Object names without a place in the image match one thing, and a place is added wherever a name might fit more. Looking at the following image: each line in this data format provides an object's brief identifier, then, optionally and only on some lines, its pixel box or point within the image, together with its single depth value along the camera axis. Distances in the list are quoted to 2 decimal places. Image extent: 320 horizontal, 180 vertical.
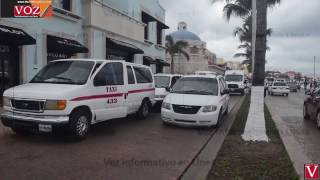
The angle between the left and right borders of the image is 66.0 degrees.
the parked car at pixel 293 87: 34.93
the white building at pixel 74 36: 9.79
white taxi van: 5.48
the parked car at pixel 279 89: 25.09
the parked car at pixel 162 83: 10.15
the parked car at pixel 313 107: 8.15
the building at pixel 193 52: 47.82
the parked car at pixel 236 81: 23.44
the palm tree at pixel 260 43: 7.47
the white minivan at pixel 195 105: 7.35
